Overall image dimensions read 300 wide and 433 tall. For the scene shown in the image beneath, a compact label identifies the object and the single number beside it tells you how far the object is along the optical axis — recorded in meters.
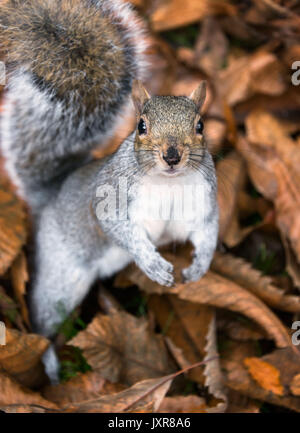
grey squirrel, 0.95
